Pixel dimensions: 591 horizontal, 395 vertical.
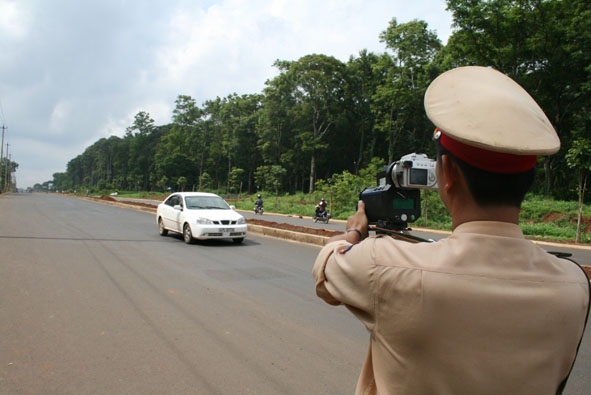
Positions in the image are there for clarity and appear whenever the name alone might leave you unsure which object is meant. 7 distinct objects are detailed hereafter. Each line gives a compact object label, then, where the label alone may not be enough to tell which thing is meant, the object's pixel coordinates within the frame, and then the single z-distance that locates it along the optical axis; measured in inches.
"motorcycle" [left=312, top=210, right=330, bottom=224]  786.2
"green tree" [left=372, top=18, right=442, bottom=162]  1487.5
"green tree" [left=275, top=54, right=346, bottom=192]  1738.6
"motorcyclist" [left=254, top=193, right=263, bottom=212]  1047.6
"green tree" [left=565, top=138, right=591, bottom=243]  532.7
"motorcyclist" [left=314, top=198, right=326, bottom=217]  794.8
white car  418.9
